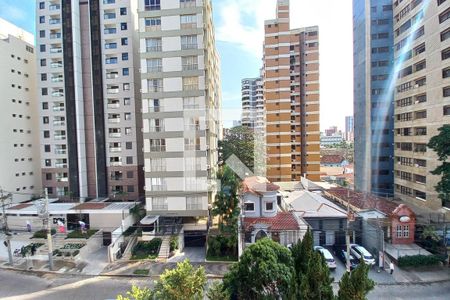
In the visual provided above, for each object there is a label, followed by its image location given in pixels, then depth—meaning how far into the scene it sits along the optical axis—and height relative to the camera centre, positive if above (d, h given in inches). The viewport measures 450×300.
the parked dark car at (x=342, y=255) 457.1 -234.3
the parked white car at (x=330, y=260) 452.1 -224.0
